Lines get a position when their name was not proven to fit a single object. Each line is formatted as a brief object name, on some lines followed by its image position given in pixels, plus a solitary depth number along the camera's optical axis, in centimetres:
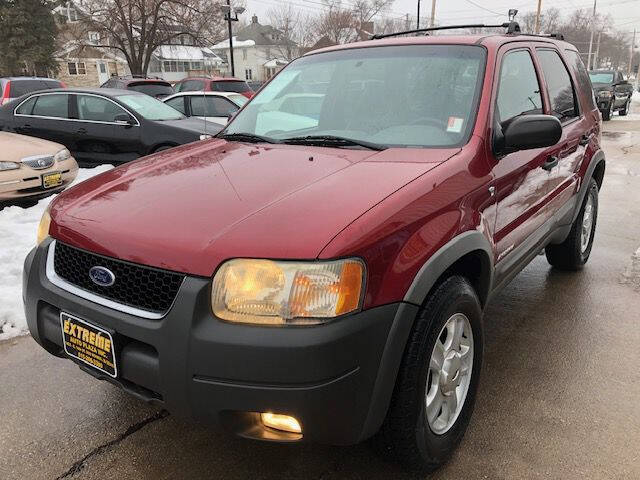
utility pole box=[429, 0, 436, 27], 3607
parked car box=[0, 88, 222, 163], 834
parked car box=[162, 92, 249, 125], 1089
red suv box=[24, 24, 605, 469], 177
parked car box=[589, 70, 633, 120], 1946
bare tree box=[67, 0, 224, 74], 3030
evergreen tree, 3391
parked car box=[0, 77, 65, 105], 1231
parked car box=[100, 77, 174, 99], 1435
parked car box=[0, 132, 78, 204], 623
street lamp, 2237
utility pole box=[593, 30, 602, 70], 6044
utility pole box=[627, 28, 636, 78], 7964
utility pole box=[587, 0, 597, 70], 5474
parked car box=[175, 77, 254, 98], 1485
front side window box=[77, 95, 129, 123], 854
